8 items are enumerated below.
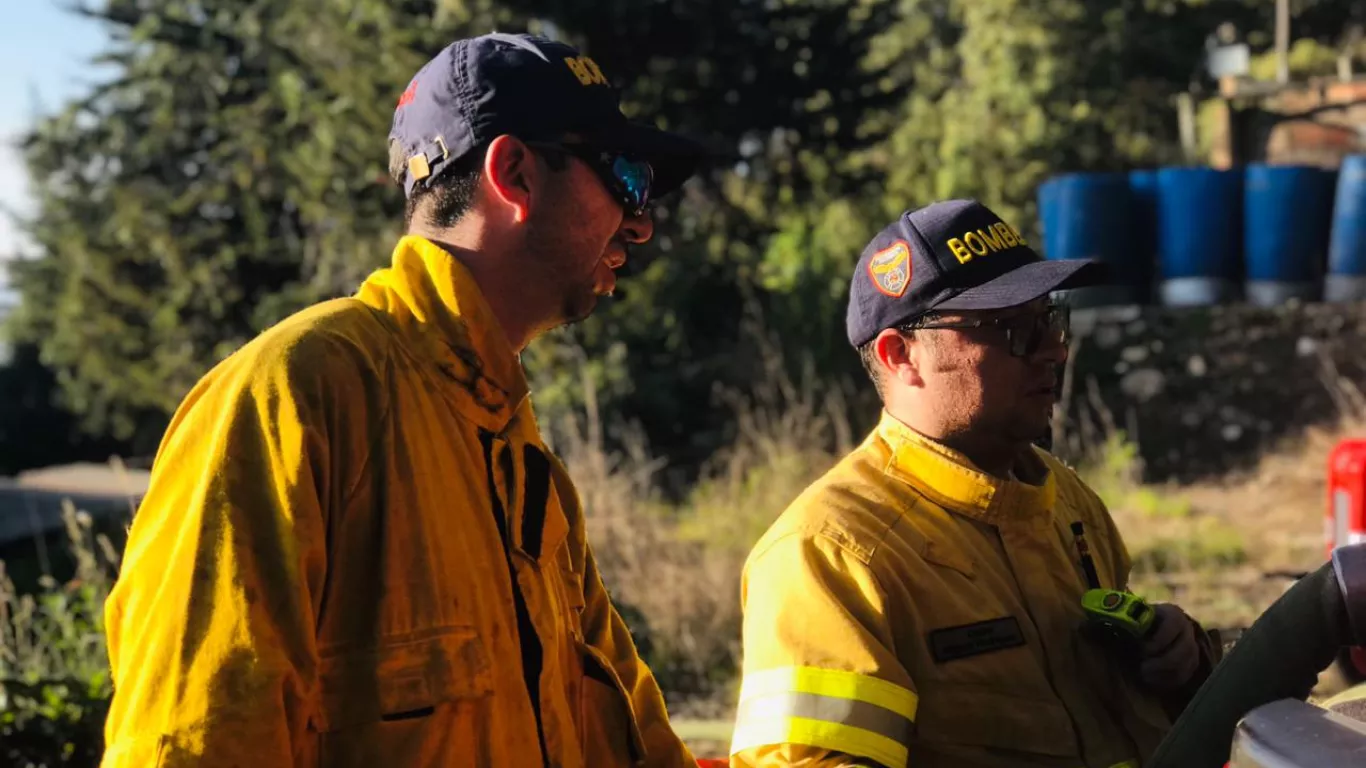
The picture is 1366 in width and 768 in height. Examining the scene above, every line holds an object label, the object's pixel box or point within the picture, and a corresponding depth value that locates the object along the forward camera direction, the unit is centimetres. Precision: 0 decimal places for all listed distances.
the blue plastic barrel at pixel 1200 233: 1109
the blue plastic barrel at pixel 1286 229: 1088
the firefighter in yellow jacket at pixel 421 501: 146
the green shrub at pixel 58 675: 415
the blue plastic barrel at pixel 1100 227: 1124
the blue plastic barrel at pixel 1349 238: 1055
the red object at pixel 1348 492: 446
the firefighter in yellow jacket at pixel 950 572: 213
